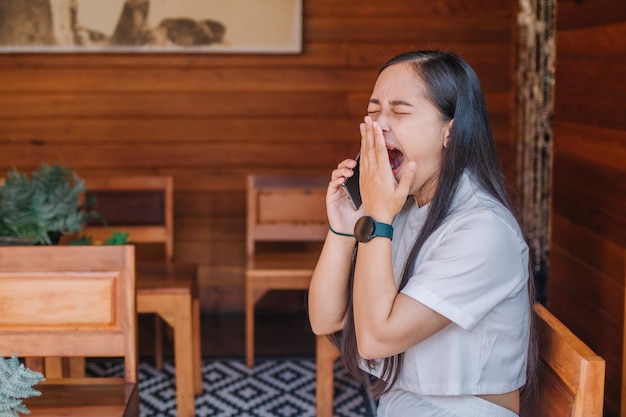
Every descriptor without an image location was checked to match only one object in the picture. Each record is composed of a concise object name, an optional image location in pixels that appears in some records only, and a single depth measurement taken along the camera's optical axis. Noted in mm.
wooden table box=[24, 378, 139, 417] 1810
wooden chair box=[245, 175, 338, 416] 3672
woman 1336
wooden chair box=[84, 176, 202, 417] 2809
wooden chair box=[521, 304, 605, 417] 1234
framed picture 3977
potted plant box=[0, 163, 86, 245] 2566
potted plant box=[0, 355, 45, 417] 1352
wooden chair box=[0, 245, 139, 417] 1921
